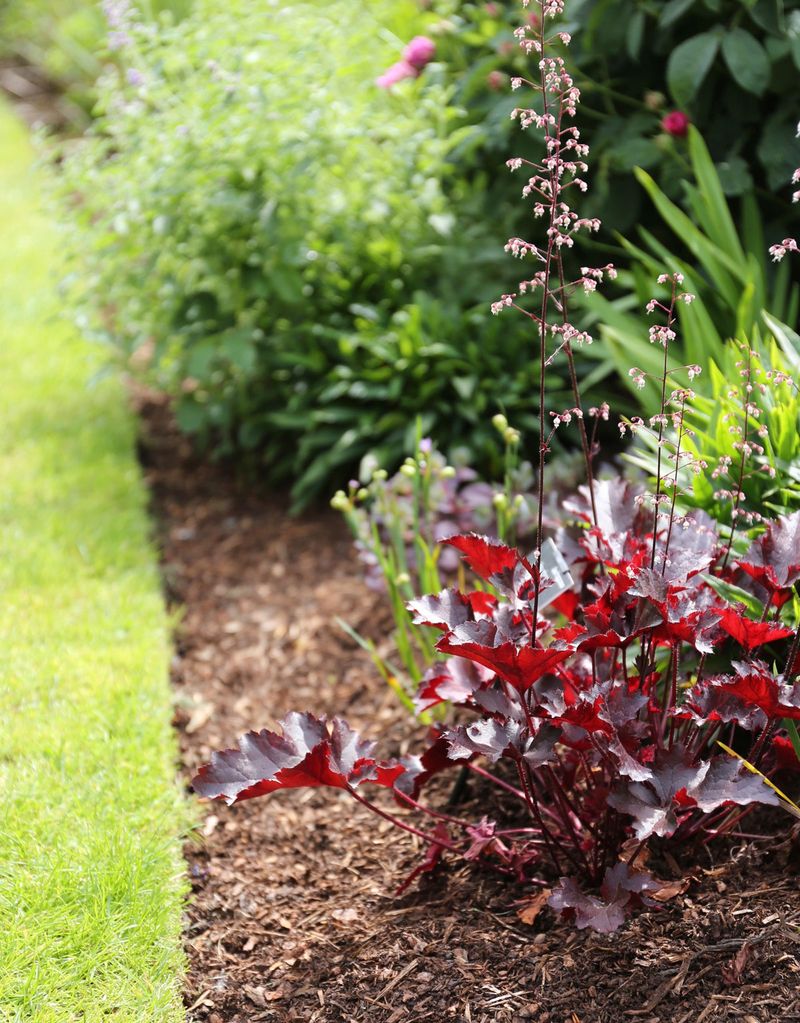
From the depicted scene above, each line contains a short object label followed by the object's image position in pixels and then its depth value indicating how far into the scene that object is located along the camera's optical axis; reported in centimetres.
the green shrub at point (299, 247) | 341
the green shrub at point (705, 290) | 279
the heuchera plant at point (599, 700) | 167
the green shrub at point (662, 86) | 289
